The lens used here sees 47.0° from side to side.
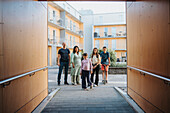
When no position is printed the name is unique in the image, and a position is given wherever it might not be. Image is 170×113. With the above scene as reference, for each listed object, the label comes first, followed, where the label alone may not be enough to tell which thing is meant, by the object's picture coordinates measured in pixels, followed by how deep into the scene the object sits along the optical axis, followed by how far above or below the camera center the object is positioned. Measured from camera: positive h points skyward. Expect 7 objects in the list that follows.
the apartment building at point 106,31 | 44.69 +5.22
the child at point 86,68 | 8.35 -0.61
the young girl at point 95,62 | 9.27 -0.41
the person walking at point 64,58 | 9.51 -0.19
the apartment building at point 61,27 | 30.69 +4.80
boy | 9.88 -0.37
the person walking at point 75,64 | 9.57 -0.50
